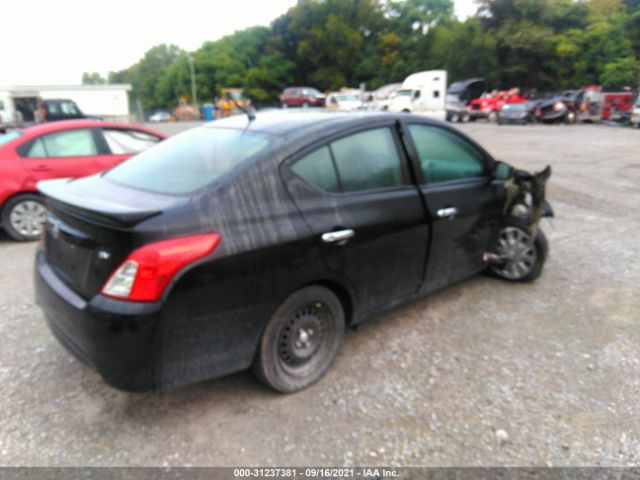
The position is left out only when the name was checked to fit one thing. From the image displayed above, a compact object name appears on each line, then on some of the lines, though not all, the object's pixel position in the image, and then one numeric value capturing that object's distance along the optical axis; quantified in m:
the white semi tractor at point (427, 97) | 29.42
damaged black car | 2.39
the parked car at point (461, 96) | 31.44
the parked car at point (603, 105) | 25.38
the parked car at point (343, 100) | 31.61
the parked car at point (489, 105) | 30.61
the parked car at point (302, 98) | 38.72
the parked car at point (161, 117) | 57.56
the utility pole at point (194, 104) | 53.28
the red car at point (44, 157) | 6.06
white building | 38.72
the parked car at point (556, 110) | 26.17
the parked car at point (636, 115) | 22.55
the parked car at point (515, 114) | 26.62
